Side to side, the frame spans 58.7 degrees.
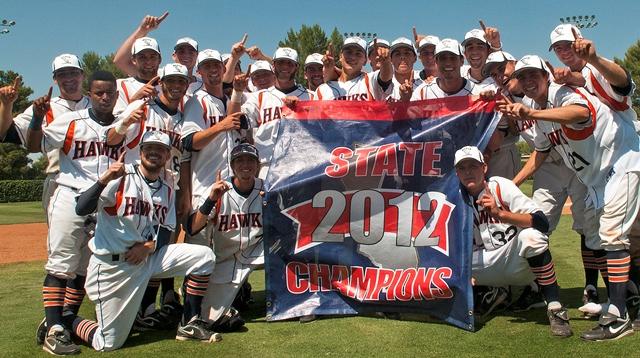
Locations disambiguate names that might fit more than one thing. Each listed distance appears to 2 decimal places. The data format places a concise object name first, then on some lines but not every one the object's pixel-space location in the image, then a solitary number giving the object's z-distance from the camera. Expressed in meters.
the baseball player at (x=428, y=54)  7.31
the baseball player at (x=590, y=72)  4.71
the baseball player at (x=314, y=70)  7.41
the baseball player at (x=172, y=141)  5.63
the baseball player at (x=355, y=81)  6.65
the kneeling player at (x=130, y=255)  5.04
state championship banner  5.53
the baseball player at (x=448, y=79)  5.83
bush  33.66
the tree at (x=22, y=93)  40.14
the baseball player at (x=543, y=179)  5.86
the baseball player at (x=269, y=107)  6.32
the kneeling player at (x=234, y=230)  5.63
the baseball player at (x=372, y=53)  7.84
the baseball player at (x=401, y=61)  6.72
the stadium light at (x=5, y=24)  31.42
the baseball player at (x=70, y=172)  5.26
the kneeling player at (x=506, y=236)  5.00
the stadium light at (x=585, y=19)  30.76
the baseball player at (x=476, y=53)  6.50
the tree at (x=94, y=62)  85.00
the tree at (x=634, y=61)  51.94
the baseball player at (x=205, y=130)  5.91
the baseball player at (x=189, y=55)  6.82
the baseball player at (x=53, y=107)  5.29
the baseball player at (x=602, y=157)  4.88
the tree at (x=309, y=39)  66.38
